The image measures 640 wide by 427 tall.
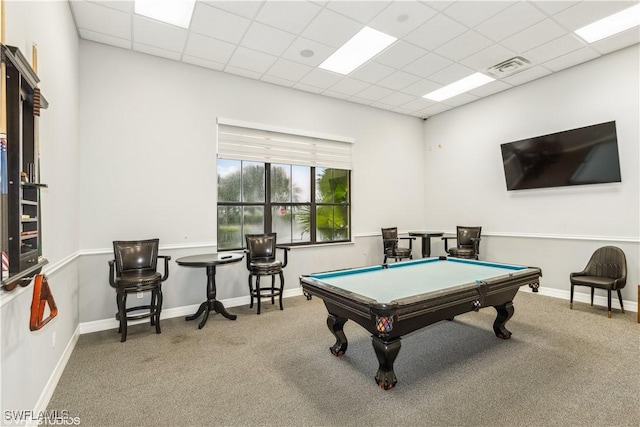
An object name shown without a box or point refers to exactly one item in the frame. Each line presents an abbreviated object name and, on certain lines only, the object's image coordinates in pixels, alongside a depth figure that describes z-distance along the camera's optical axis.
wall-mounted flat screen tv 4.31
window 4.82
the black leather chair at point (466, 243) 5.39
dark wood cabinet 1.54
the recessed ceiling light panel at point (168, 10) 3.18
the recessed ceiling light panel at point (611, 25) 3.50
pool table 2.23
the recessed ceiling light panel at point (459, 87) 5.06
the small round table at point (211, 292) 3.86
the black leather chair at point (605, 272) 3.91
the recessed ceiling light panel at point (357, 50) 3.84
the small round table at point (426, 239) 5.77
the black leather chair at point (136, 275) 3.35
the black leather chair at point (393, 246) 5.75
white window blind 4.72
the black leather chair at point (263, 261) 4.25
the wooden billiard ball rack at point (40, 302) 1.74
